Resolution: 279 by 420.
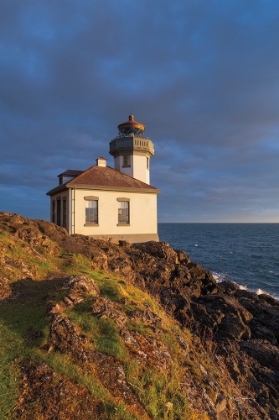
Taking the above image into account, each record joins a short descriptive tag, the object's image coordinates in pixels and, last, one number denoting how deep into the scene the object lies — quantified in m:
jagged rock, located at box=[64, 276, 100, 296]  7.36
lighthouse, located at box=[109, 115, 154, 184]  26.67
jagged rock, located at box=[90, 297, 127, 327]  6.18
